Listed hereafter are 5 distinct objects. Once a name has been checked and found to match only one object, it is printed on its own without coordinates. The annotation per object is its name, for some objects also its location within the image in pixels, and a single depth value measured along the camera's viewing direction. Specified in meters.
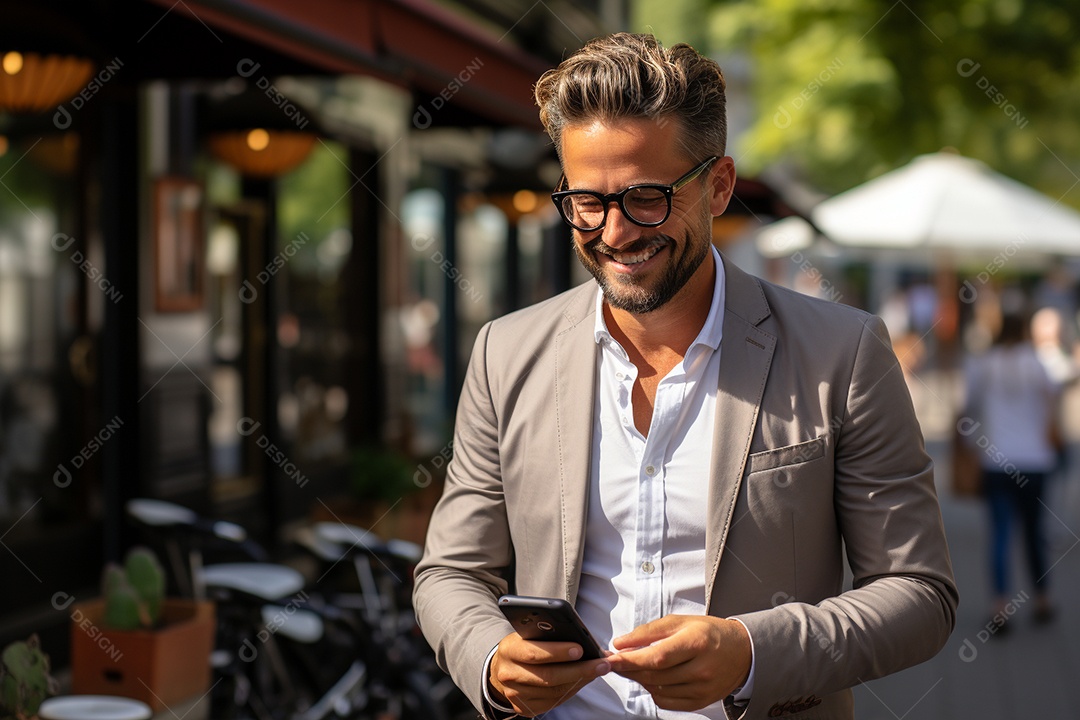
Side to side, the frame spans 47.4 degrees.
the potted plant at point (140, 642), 4.05
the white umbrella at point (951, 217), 9.99
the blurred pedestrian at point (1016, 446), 7.88
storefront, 4.85
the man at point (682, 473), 1.90
